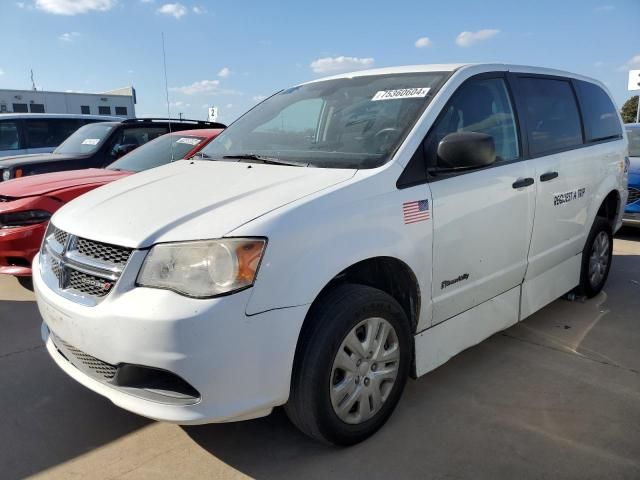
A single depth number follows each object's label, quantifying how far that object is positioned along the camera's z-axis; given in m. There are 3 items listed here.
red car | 4.27
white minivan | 1.97
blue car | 6.72
